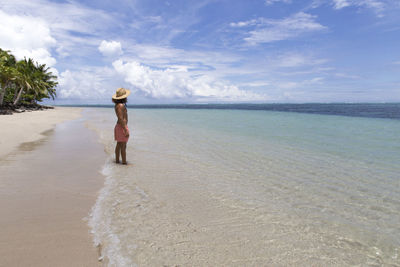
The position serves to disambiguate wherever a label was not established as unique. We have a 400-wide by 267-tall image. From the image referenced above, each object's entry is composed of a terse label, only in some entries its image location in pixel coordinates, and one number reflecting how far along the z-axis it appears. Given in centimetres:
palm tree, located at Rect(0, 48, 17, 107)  3434
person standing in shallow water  688
